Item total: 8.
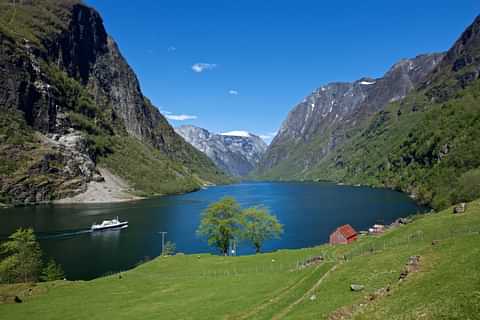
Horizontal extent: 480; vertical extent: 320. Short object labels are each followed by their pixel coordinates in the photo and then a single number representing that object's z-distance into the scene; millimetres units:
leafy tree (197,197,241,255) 90706
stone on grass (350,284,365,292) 27688
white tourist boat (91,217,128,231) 146375
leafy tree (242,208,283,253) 93062
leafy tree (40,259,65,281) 74125
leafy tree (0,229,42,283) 74375
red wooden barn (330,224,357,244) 73688
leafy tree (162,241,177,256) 94044
